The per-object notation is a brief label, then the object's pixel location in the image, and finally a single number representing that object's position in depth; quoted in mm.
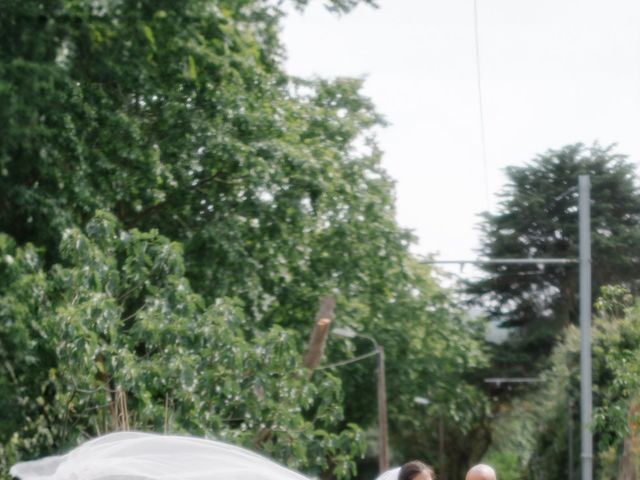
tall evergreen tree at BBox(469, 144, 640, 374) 45812
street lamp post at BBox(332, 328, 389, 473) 32188
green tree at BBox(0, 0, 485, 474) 20906
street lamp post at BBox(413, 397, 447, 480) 55719
